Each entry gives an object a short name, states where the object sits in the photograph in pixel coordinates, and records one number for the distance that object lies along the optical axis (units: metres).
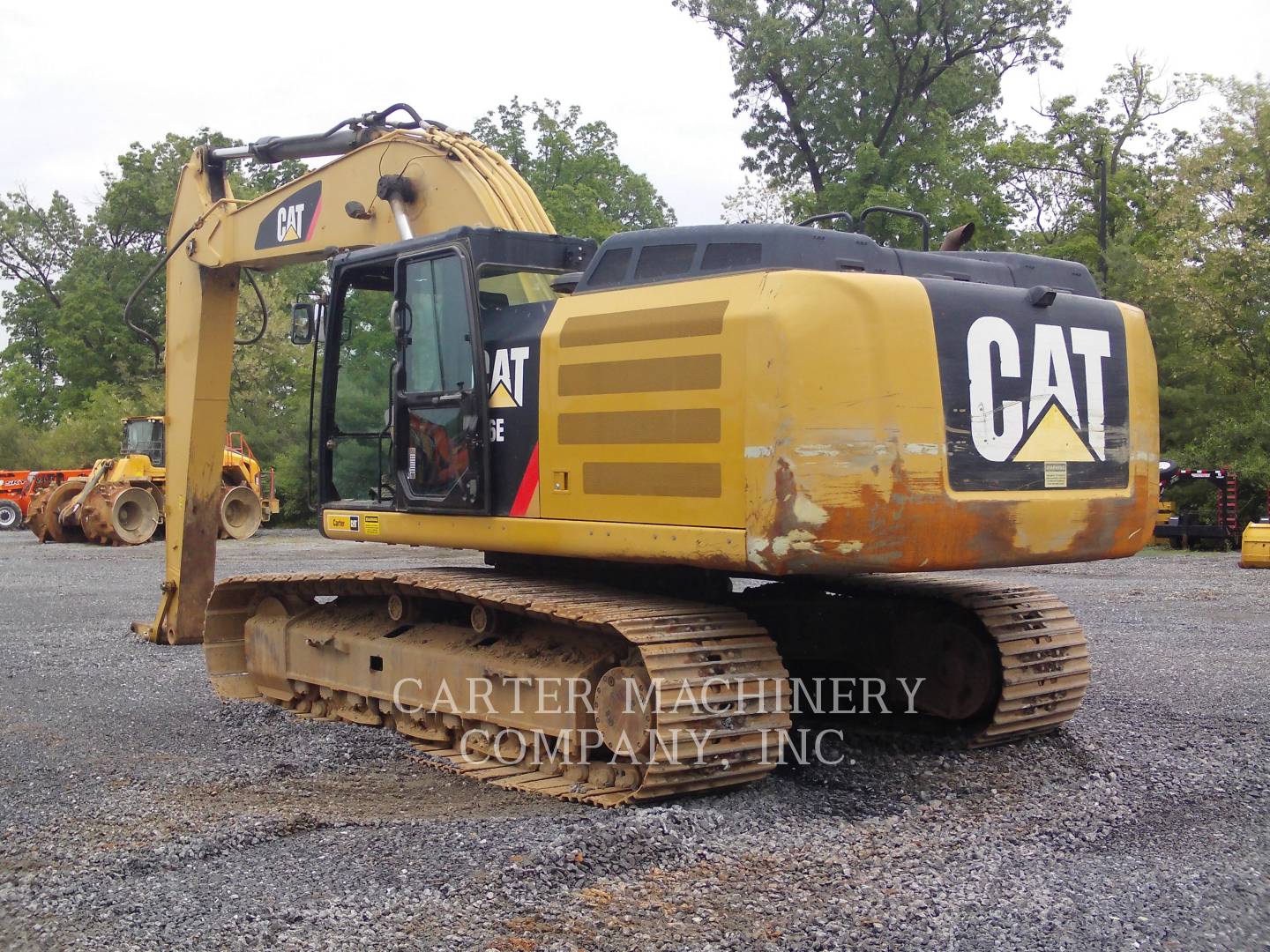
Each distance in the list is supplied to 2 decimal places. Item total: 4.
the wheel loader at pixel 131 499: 25.61
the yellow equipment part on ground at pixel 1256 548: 18.77
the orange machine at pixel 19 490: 31.64
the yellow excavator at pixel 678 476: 5.29
